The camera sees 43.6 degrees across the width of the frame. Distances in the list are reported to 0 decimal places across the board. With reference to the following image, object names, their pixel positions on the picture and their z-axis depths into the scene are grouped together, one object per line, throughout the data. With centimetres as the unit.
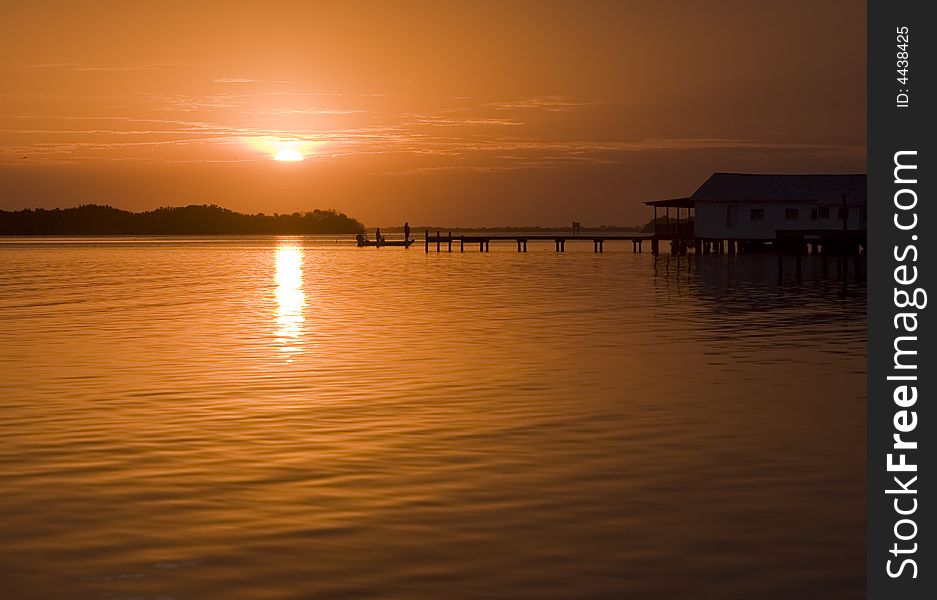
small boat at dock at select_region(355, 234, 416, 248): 14262
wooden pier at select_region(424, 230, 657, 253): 11884
